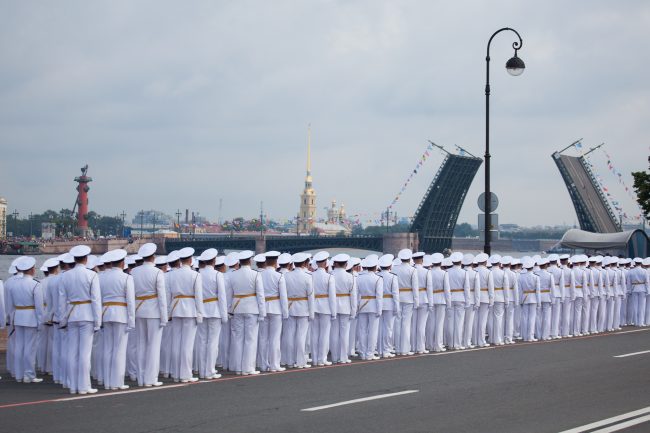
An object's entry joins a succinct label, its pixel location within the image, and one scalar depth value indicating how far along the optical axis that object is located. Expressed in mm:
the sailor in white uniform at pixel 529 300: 20562
